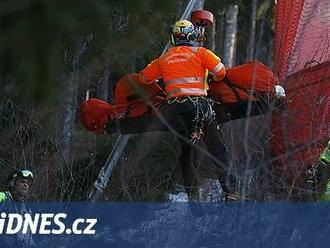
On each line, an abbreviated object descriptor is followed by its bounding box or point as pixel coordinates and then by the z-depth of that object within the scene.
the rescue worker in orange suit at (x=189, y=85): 13.77
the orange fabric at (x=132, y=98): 14.34
